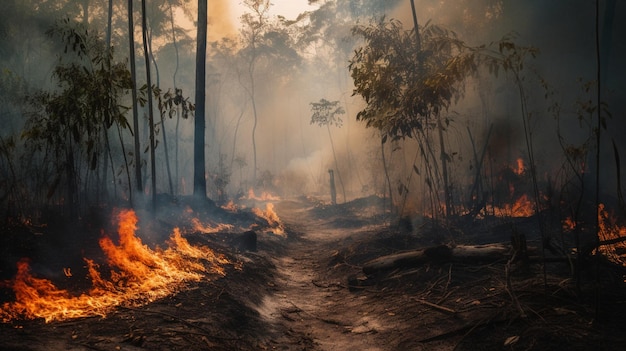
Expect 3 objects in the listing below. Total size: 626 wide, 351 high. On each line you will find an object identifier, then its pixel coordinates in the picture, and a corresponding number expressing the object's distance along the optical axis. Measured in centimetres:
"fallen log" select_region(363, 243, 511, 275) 663
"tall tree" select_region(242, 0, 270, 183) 3553
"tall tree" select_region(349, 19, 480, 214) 966
